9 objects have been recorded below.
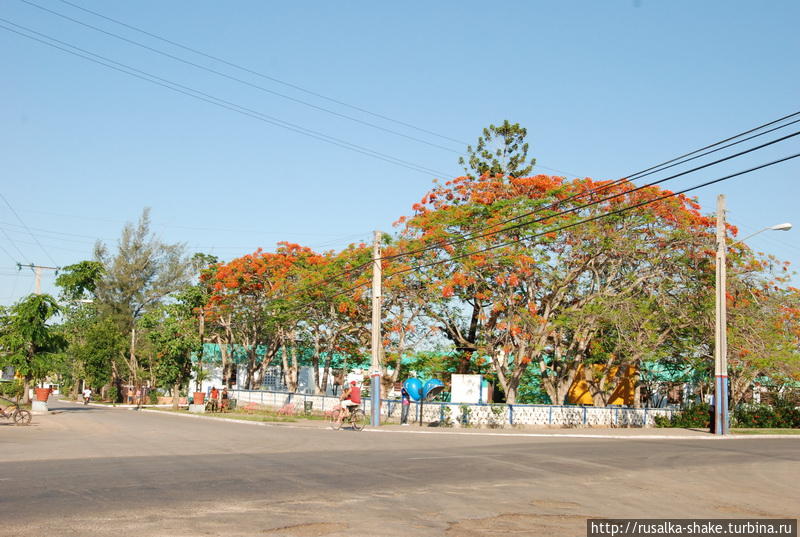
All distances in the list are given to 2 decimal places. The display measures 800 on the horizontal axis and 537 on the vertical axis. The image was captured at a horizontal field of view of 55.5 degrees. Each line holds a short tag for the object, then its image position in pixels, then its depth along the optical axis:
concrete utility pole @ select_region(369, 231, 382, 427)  31.31
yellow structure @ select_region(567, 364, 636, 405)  42.38
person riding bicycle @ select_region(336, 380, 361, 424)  28.11
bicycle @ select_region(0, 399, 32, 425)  27.17
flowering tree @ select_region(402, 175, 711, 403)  33.97
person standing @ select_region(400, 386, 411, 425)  32.03
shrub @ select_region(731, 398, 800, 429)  37.03
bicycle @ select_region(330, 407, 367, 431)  28.72
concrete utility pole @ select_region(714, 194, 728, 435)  30.48
